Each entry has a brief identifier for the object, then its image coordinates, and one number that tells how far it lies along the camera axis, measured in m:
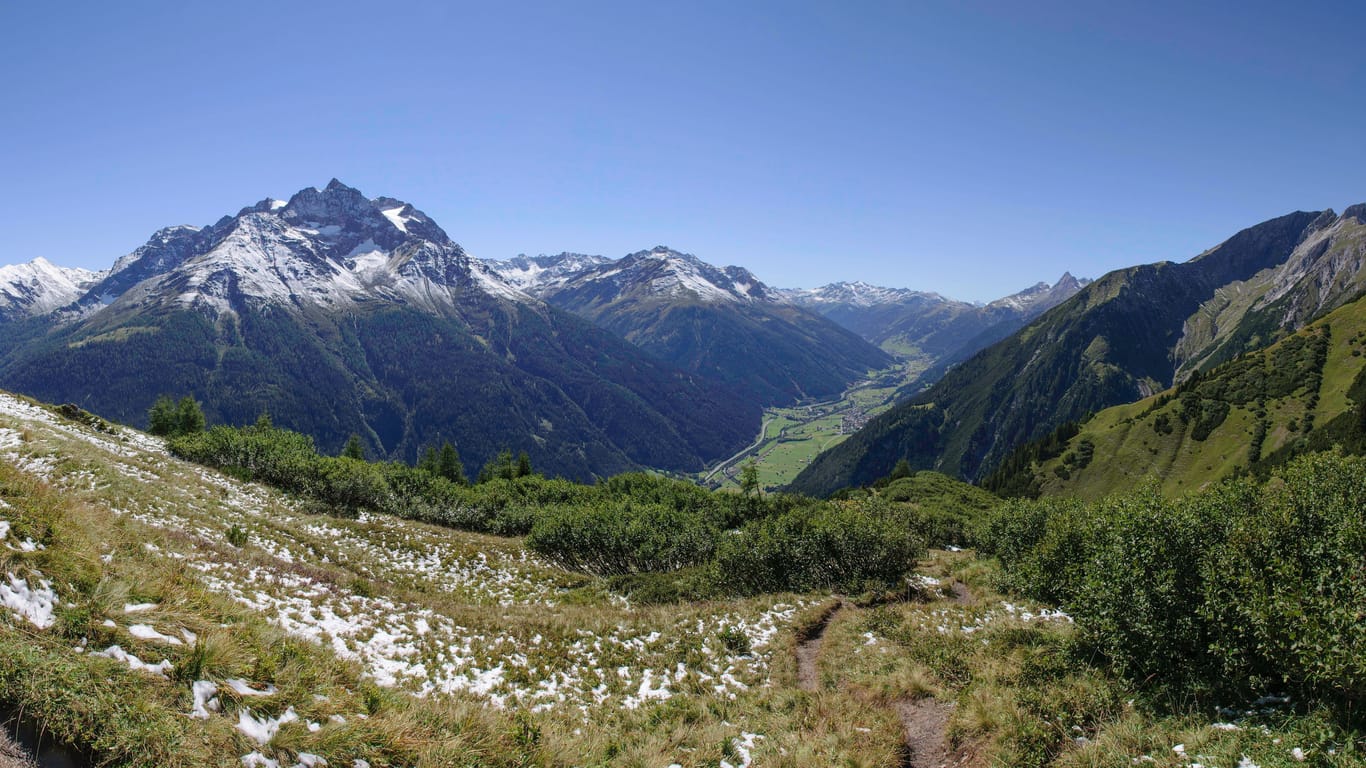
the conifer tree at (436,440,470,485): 122.50
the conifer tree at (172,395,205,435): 101.62
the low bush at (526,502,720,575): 60.34
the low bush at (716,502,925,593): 43.84
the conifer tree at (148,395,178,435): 101.50
